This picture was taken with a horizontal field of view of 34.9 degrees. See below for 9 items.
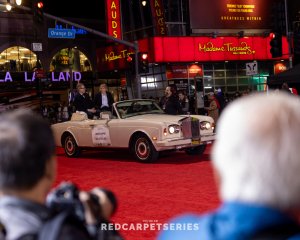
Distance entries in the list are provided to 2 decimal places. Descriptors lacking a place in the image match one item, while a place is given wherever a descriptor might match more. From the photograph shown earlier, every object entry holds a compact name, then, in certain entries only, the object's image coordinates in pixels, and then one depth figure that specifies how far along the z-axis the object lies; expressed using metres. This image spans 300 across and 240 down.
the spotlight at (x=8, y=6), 16.16
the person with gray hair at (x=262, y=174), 1.27
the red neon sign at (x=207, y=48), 29.39
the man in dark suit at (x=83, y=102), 13.59
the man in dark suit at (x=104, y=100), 13.35
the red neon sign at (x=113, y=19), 32.44
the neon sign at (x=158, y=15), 30.77
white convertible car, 11.07
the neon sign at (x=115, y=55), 31.88
